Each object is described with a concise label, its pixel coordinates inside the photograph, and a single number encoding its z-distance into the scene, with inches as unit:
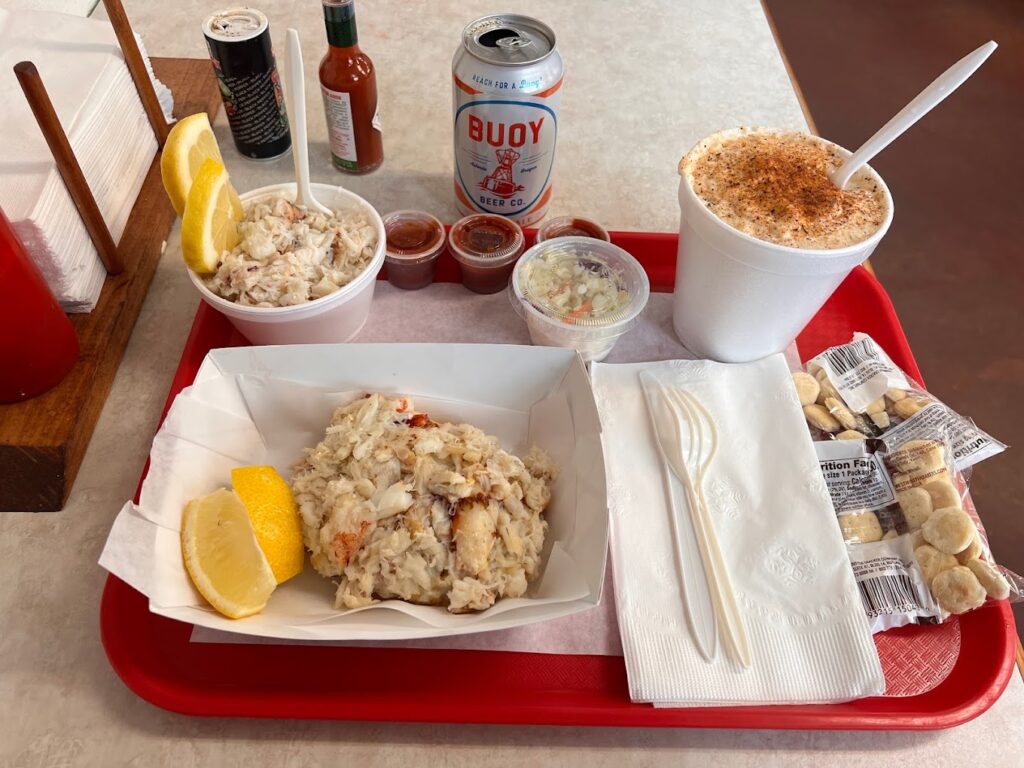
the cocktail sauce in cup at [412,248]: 17.9
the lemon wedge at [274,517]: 12.8
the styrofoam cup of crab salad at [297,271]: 15.6
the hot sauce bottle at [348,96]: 17.8
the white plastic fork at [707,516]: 13.1
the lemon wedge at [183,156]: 15.2
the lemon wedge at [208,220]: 14.9
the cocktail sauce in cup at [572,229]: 18.5
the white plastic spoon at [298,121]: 15.0
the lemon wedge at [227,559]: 12.2
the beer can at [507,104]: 16.8
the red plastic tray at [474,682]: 12.5
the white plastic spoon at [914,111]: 13.4
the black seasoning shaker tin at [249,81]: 18.5
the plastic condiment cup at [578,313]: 16.4
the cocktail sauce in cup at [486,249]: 18.0
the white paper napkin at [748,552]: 12.7
